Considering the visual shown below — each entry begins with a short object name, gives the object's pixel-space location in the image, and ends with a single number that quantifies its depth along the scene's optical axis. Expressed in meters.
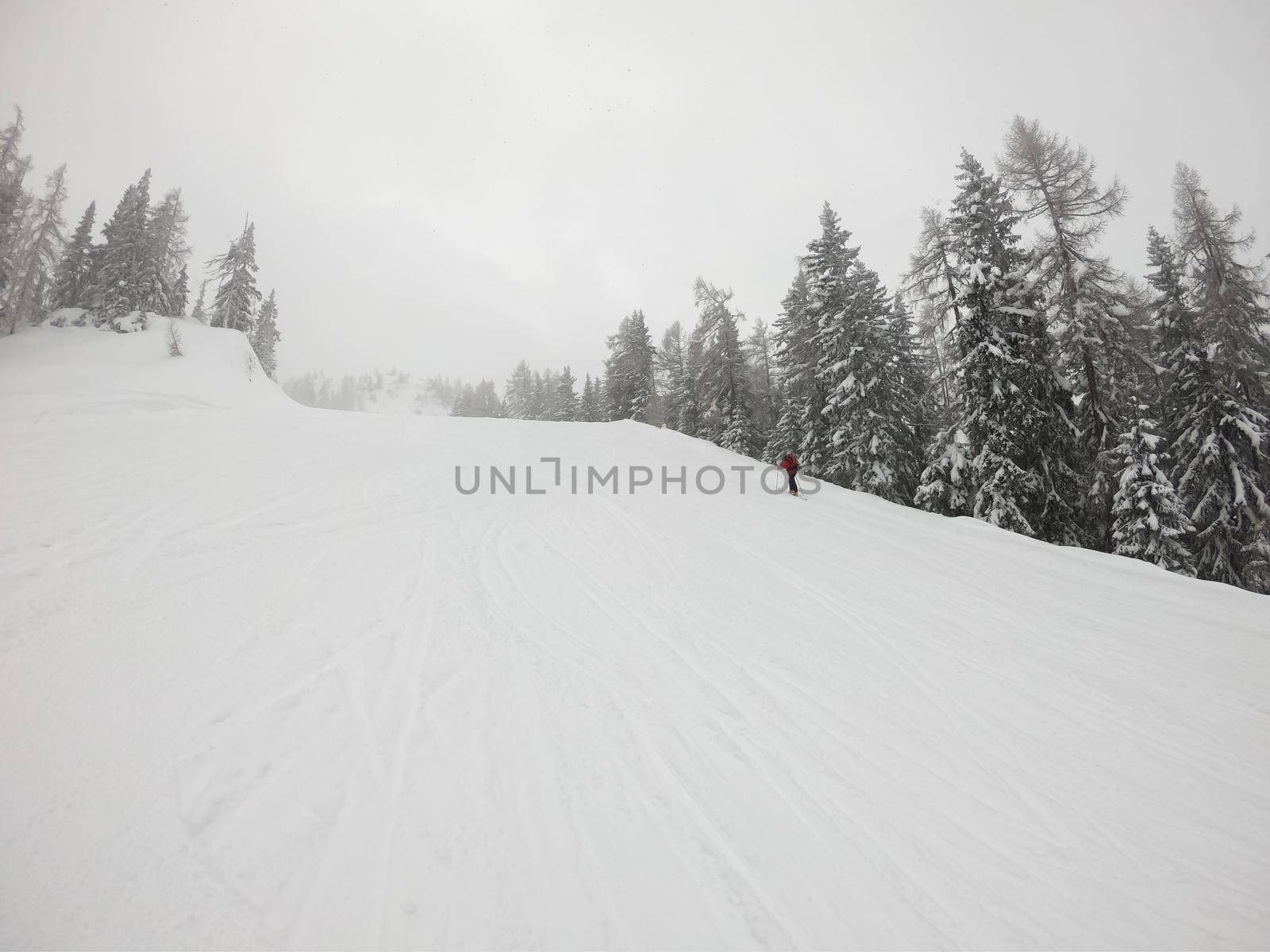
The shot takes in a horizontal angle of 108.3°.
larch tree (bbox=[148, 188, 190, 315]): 35.21
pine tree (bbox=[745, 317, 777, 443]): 33.38
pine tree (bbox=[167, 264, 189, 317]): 38.03
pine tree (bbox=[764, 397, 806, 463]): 25.88
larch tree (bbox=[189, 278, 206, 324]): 45.88
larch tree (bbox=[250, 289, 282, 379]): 45.12
